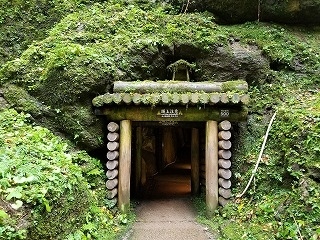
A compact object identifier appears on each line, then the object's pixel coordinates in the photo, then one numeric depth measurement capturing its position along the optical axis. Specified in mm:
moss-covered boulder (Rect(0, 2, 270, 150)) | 6671
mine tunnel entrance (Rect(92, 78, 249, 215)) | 6284
